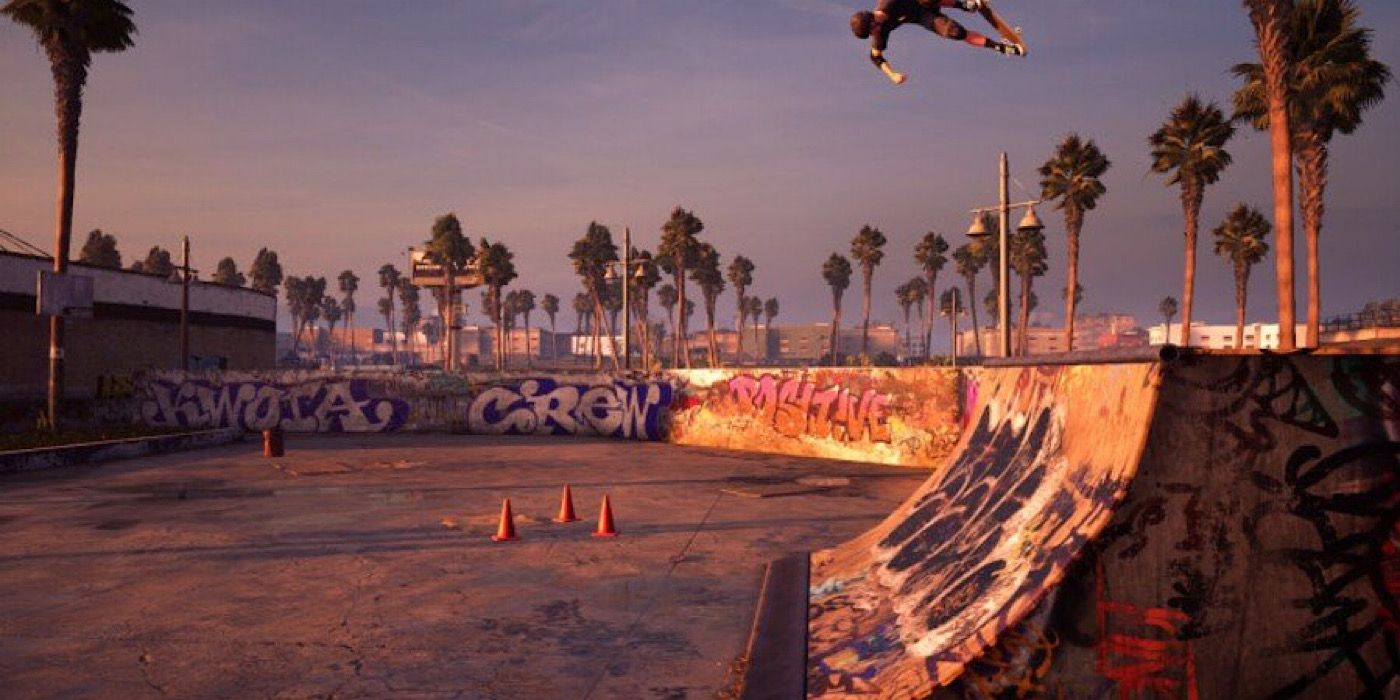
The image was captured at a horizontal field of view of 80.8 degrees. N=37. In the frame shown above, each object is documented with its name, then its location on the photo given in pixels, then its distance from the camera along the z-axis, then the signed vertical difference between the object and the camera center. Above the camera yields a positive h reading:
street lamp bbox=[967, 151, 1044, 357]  19.25 +3.08
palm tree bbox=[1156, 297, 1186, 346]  189.75 +12.23
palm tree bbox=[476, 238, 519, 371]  84.56 +9.76
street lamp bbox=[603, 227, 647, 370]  27.54 +2.88
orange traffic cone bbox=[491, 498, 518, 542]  10.58 -2.19
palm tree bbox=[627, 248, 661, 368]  102.00 +9.76
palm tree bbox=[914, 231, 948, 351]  117.94 +15.51
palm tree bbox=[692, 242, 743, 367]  104.62 +11.57
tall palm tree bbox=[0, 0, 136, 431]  22.16 +8.56
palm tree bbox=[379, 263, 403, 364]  167.38 +16.73
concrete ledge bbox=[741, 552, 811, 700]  5.51 -2.20
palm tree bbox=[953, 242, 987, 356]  116.56 +14.09
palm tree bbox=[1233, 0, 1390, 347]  24.59 +8.49
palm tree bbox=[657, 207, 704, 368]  84.12 +12.76
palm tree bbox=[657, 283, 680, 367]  193.57 +15.59
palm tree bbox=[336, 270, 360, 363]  175.49 +16.41
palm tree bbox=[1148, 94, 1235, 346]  40.19 +10.38
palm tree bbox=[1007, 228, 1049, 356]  86.38 +11.23
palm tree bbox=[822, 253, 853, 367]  145.62 +15.50
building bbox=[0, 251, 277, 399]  31.23 +1.36
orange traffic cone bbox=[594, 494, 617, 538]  10.80 -2.18
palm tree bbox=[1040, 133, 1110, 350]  45.88 +10.10
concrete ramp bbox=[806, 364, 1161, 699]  4.50 -1.22
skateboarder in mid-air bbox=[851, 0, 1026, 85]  8.54 +3.56
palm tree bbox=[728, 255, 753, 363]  138.04 +14.54
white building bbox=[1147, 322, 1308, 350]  127.26 +3.79
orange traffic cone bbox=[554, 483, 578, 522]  11.84 -2.17
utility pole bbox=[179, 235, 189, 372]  29.84 +1.75
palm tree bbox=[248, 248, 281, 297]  119.88 +13.20
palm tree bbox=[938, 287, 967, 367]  122.59 +9.07
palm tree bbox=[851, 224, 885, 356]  107.19 +14.80
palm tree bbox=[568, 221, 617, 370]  99.25 +13.30
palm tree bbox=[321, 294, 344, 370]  179.12 +11.00
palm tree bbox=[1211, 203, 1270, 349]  57.94 +8.76
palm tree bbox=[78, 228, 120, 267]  87.94 +11.85
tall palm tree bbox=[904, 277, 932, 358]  173.50 +14.84
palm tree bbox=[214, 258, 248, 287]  116.50 +12.45
